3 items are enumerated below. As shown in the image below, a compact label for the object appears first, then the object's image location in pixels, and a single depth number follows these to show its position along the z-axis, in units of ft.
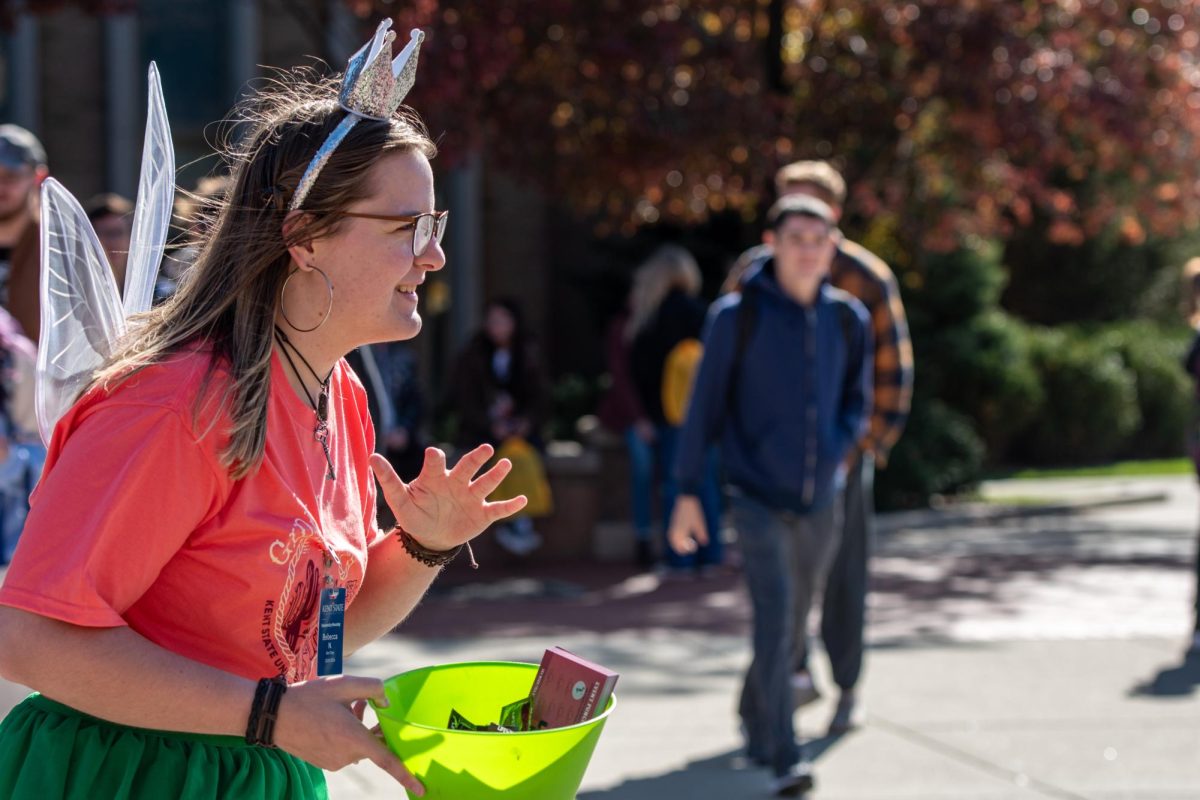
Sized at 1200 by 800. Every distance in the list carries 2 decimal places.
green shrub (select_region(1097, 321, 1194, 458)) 67.41
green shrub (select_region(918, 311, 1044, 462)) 55.57
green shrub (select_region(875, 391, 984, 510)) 47.73
